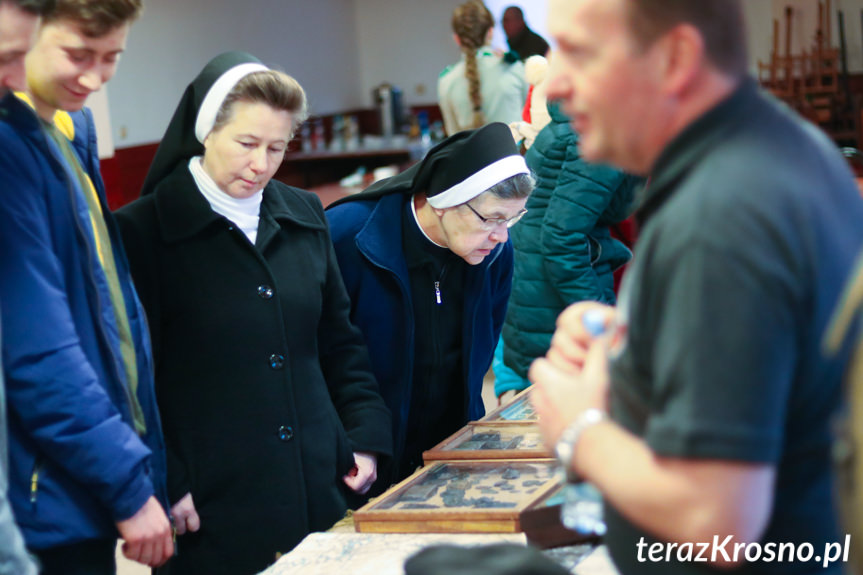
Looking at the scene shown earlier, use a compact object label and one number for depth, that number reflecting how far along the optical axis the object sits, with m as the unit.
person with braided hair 5.86
